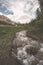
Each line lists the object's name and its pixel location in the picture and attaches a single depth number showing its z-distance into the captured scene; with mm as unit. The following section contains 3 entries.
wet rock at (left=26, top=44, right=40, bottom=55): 2702
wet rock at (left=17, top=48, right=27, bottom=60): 2639
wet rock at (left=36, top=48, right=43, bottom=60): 2666
